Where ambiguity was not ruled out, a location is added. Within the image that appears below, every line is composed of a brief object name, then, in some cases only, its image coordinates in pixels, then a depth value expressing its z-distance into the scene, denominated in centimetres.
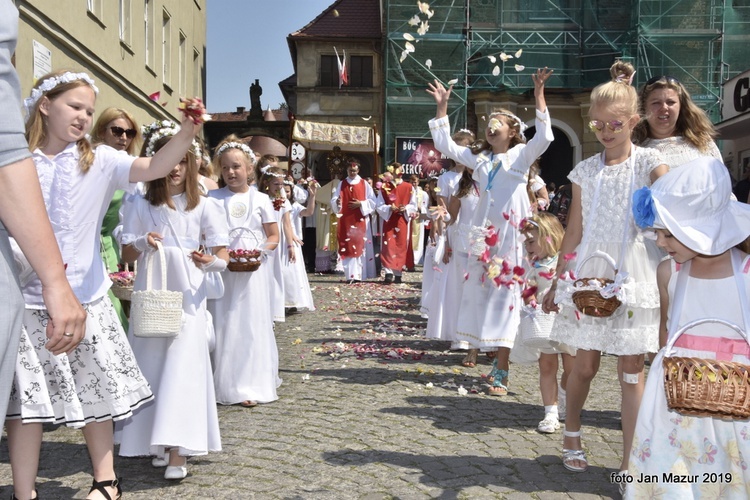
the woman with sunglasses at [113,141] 608
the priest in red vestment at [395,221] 1875
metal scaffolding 2956
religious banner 3078
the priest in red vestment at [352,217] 1862
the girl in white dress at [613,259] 448
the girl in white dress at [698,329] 312
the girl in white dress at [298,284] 1239
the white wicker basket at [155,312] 452
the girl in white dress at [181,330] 472
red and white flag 3431
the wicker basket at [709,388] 285
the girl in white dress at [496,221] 717
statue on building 4159
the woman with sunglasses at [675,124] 527
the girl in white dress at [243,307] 666
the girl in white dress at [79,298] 373
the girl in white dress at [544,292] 587
